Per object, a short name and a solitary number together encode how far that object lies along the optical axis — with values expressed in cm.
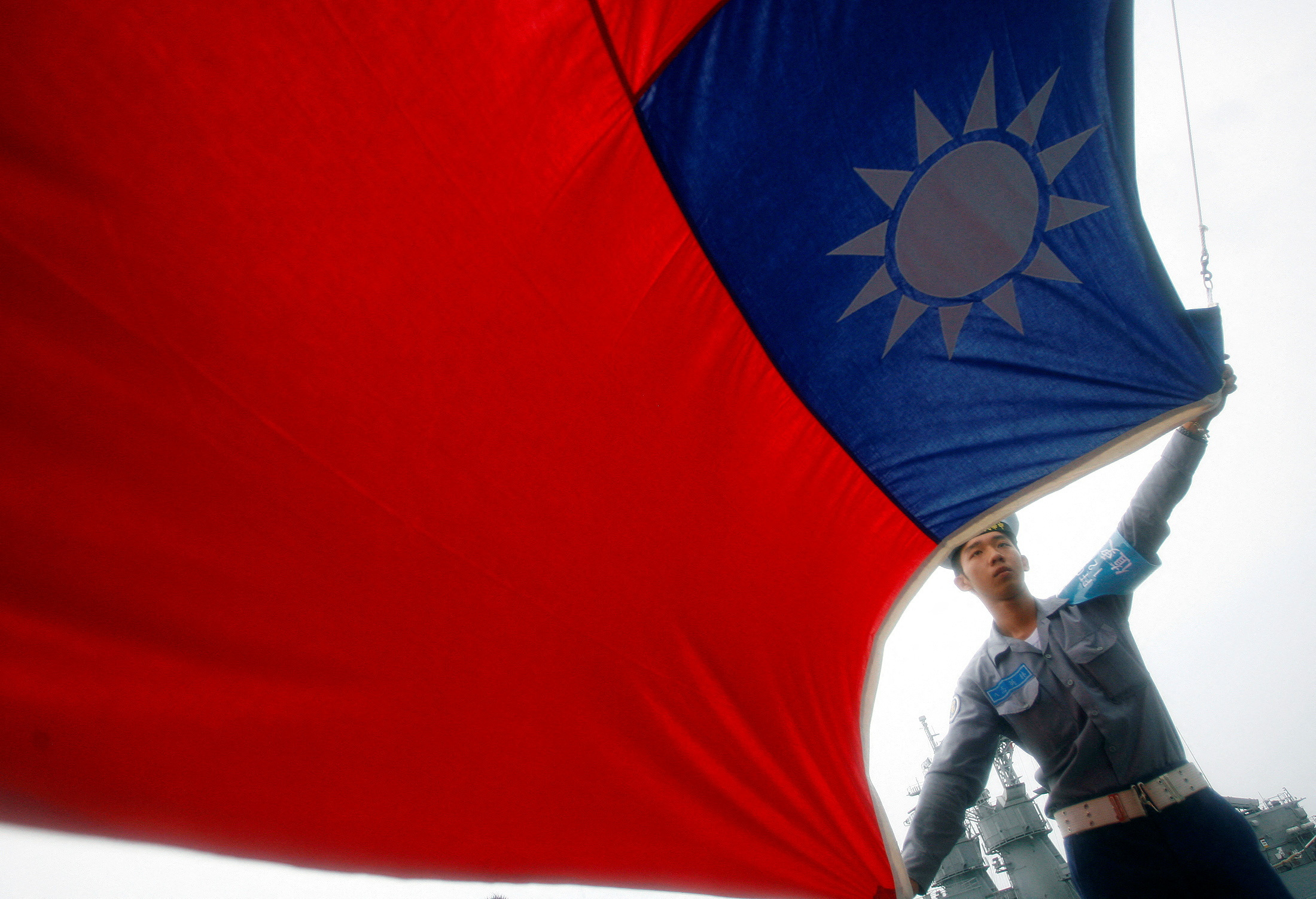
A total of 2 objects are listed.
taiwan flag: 91
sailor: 143
